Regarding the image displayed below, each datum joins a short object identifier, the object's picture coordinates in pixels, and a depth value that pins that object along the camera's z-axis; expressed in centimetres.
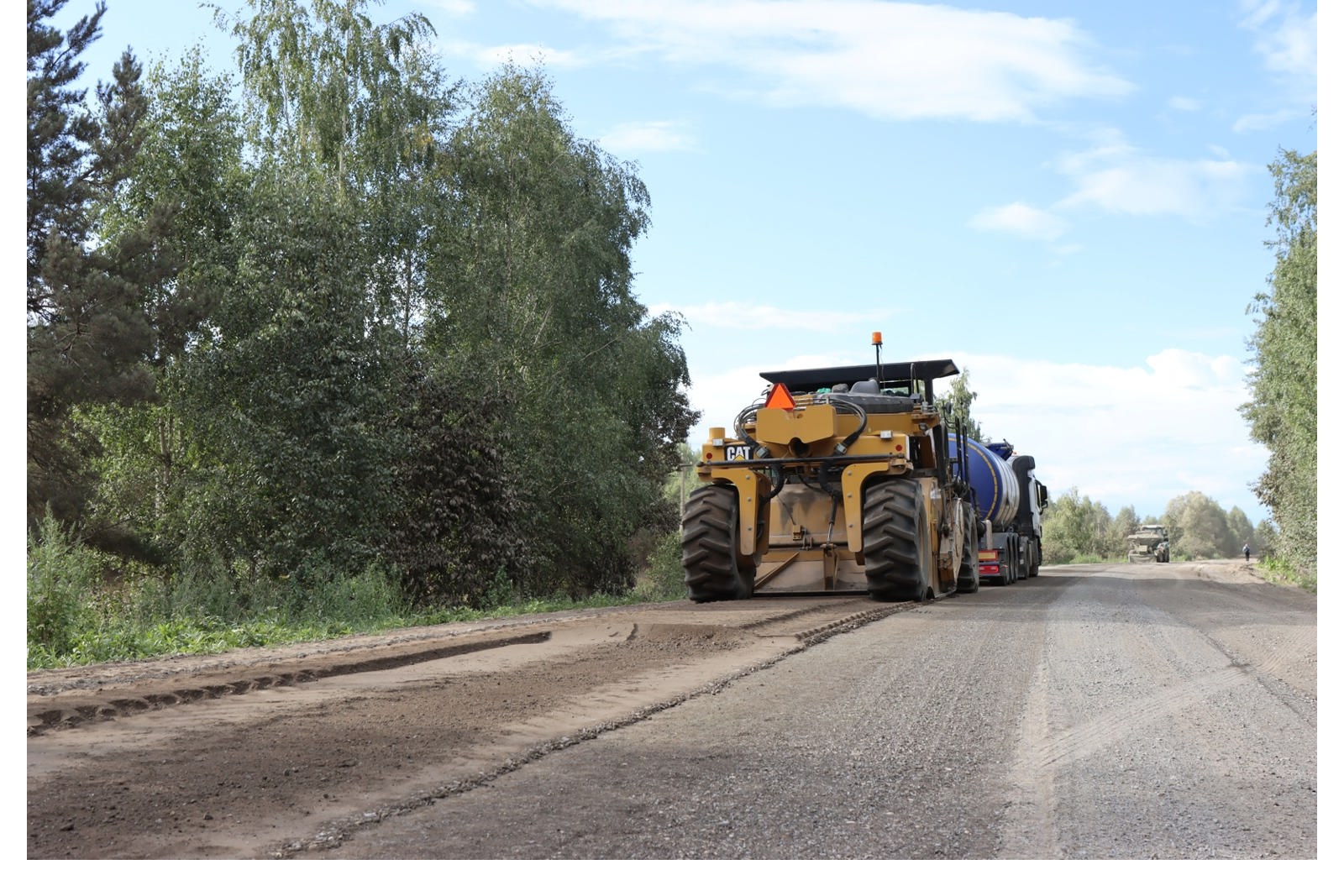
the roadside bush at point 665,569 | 3023
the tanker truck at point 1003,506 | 2319
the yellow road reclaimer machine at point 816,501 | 1452
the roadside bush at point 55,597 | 1120
